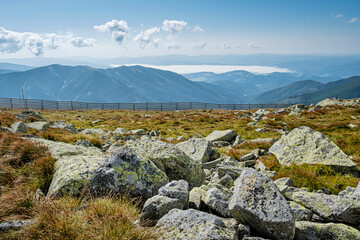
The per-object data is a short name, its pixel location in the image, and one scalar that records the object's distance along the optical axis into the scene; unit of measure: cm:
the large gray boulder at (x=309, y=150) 885
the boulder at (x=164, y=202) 446
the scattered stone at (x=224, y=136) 1703
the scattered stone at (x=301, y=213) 491
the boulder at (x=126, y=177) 534
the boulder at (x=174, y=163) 724
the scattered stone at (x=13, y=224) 379
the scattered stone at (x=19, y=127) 1352
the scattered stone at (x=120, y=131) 2228
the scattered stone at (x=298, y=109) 3518
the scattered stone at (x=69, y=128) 2097
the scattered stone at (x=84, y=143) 1215
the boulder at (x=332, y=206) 474
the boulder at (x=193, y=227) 362
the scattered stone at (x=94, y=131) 2220
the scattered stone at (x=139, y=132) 2152
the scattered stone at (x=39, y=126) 1635
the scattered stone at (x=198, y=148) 1063
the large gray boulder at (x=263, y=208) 392
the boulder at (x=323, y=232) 424
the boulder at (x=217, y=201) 465
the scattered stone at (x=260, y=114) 3079
